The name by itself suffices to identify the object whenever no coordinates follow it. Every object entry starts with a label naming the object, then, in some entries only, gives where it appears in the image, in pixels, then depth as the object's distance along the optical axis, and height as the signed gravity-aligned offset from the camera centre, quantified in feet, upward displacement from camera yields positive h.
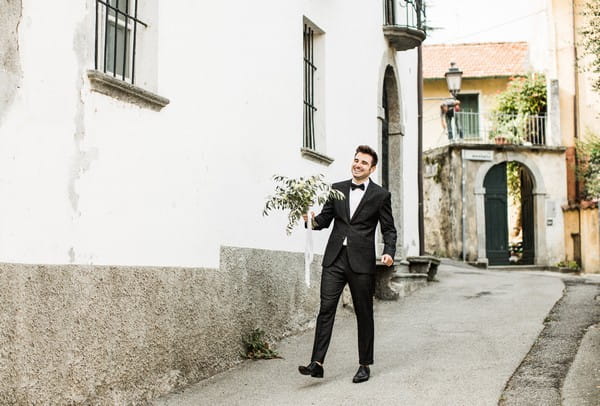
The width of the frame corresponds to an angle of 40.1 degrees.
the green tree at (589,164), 76.33 +9.03
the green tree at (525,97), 83.66 +16.72
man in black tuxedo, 22.15 +0.16
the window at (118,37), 20.35 +5.56
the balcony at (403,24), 44.62 +13.02
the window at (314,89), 33.76 +6.99
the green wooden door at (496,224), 79.00 +3.34
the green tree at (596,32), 34.55 +9.72
